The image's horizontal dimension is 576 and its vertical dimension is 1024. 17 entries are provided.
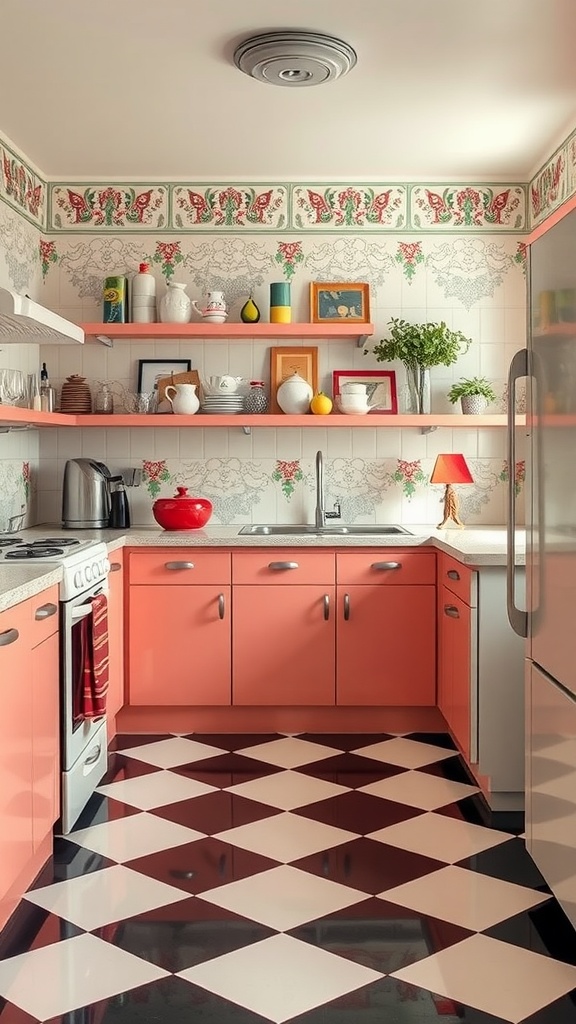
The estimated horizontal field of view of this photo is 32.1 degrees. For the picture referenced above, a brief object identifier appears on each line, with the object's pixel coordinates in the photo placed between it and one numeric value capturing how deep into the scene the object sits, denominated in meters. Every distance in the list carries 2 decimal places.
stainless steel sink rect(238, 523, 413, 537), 4.64
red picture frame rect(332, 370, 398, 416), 4.87
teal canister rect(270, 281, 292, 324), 4.75
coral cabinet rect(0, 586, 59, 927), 2.48
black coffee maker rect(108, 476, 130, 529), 4.69
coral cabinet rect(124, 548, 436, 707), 4.30
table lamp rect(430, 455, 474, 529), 4.52
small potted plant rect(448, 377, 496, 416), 4.68
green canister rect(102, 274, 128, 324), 4.76
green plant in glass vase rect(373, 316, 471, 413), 4.63
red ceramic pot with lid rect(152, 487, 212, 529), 4.51
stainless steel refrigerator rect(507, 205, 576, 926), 2.33
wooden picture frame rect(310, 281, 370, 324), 4.86
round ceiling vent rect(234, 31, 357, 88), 3.22
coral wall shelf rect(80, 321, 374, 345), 4.63
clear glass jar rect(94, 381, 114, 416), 4.80
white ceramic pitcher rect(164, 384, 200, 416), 4.68
